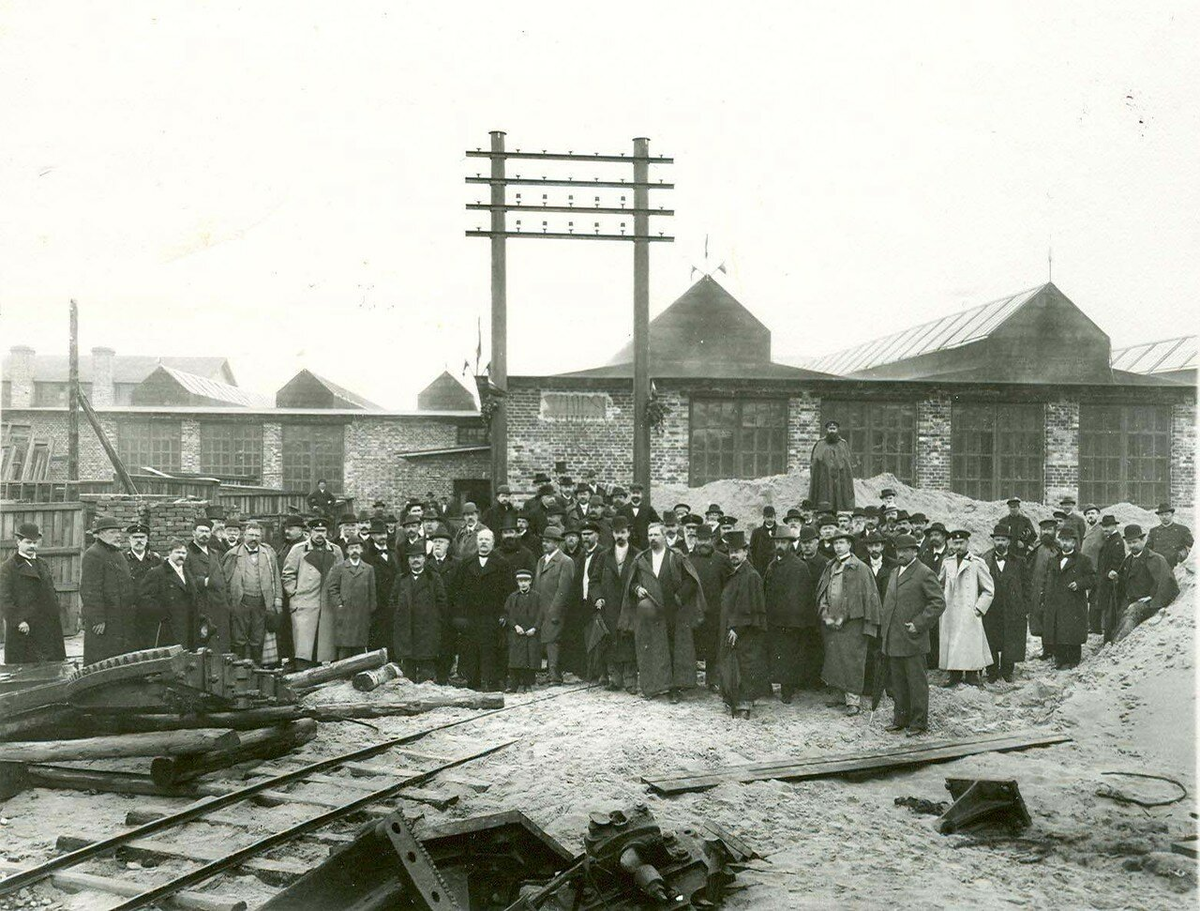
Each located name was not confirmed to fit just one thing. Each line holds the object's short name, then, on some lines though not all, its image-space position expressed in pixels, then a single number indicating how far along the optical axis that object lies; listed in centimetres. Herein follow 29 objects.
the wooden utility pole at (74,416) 1800
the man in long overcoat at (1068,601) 1058
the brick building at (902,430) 1777
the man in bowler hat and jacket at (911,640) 841
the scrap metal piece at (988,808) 594
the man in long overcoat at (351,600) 1012
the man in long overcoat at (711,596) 969
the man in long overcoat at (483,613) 997
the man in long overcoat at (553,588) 981
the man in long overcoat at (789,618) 926
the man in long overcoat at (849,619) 889
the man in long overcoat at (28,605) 902
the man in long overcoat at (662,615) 931
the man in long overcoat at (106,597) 888
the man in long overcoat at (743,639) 894
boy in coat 981
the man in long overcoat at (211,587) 965
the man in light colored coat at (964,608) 995
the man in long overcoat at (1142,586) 1028
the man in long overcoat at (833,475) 1526
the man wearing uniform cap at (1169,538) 1171
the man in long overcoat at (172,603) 915
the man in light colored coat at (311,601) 1026
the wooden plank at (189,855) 513
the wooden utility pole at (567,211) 1423
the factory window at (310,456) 2200
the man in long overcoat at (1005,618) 1045
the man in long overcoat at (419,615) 995
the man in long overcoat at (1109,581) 1094
